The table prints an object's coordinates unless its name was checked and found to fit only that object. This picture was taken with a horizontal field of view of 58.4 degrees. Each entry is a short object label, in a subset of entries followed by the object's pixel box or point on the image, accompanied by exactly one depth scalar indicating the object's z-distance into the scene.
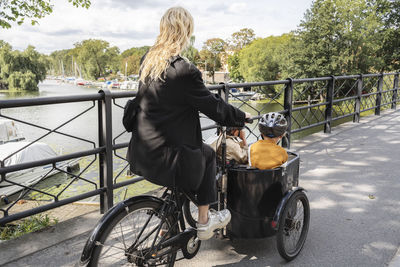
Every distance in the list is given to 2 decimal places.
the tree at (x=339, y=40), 46.66
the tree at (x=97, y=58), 116.94
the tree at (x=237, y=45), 94.81
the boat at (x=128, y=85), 100.56
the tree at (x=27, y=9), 13.16
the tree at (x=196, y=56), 92.88
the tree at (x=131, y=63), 119.88
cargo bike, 2.17
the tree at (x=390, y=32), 45.22
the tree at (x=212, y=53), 106.44
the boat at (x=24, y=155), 27.23
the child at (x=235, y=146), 2.91
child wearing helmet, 2.85
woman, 2.13
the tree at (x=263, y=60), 70.81
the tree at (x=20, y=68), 76.25
